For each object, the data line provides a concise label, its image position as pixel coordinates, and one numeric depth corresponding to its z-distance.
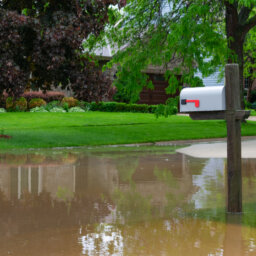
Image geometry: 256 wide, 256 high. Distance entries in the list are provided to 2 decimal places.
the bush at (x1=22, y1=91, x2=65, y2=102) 34.47
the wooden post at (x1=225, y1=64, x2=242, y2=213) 7.95
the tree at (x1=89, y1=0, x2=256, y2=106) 21.28
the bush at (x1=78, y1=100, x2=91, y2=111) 35.91
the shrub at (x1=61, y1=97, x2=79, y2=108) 35.56
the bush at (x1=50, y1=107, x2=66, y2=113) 33.22
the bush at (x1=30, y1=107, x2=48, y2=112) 32.86
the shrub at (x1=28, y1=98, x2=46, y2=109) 33.92
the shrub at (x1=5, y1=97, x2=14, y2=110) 32.59
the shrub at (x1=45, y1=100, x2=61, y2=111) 33.38
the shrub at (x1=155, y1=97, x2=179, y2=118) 23.64
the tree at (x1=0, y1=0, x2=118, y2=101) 17.30
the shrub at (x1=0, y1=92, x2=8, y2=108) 32.88
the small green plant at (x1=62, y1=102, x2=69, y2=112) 33.88
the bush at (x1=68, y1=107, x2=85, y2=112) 34.31
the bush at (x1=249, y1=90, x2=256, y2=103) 46.33
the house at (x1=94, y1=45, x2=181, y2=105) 41.03
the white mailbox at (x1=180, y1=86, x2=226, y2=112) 7.74
